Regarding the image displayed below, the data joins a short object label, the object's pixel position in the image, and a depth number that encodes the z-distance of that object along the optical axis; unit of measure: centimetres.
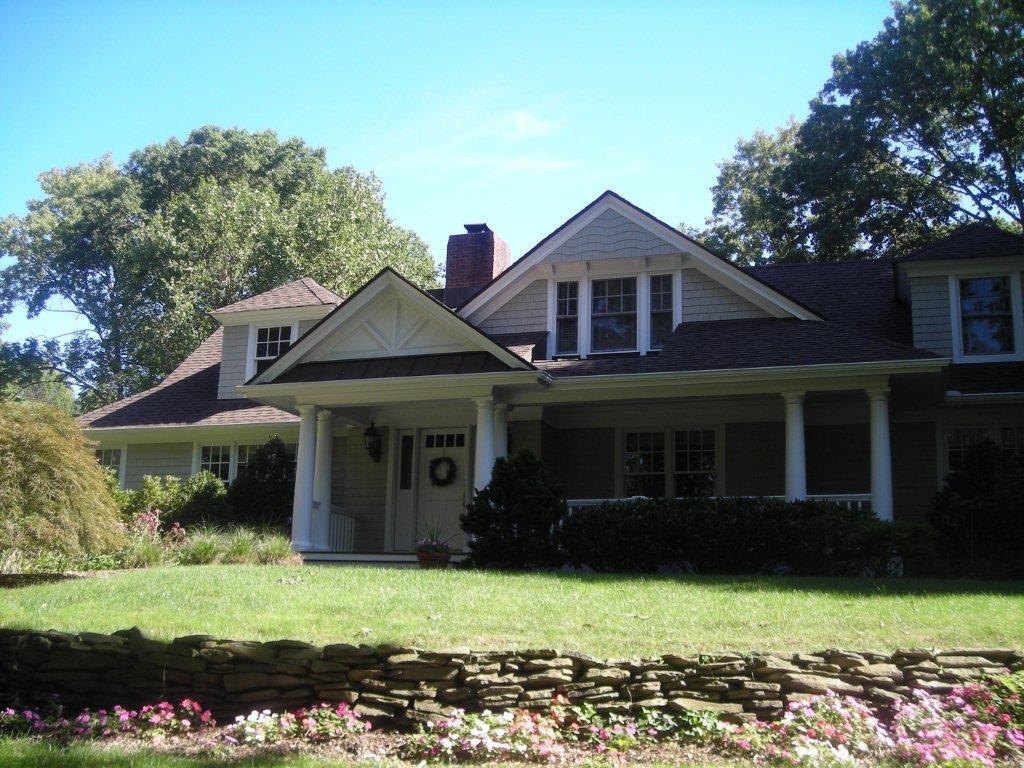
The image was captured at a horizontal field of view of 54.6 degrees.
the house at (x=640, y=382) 1462
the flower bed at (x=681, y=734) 609
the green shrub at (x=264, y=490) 1750
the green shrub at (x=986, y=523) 1209
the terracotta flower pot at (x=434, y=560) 1370
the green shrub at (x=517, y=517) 1320
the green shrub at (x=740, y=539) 1186
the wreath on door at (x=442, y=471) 1727
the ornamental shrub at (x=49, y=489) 1185
